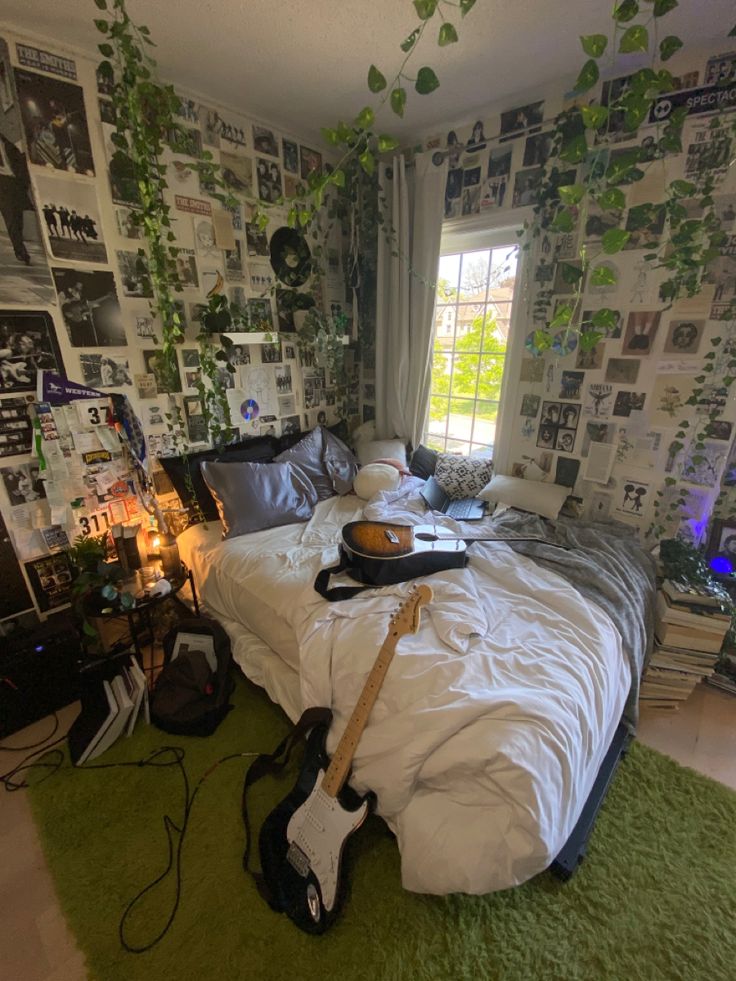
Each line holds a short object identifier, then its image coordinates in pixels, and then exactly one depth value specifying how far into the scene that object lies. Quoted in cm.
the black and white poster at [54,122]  146
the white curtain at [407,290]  226
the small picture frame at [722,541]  178
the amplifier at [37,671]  154
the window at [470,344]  226
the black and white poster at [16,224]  142
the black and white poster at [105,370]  173
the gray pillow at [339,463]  238
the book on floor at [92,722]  147
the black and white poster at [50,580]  173
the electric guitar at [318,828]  103
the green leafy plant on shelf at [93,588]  160
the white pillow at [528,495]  208
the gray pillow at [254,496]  193
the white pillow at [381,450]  255
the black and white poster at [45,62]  143
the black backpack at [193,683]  156
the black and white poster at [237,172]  199
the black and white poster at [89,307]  163
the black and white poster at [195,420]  208
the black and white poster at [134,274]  176
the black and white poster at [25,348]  153
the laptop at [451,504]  214
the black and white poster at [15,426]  157
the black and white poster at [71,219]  154
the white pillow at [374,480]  223
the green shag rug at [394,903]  99
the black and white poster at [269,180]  212
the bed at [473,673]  92
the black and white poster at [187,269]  193
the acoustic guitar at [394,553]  147
